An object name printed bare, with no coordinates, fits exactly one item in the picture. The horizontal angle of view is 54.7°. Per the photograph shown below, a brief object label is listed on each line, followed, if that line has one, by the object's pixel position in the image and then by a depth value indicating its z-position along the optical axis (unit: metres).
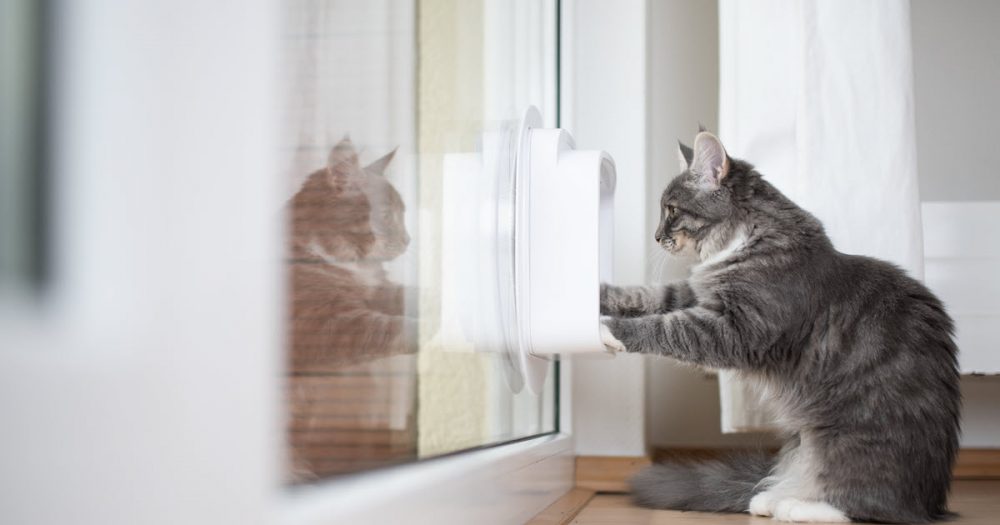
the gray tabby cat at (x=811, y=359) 1.60
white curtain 1.99
